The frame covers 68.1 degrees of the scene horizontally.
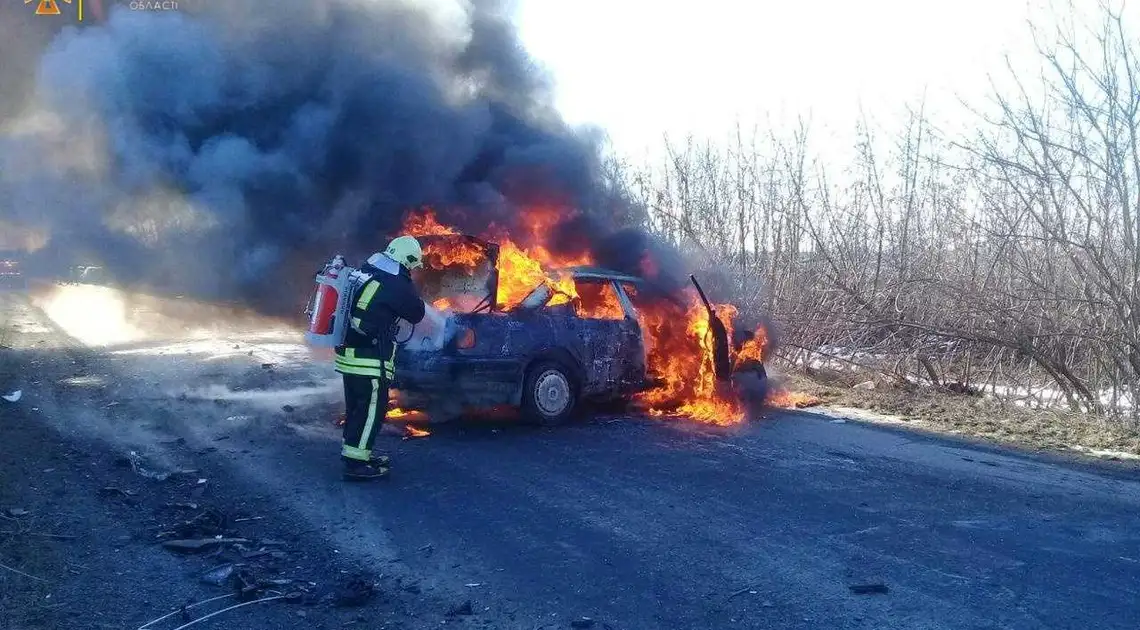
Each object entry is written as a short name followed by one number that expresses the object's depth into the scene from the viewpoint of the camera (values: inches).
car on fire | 291.7
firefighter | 237.8
